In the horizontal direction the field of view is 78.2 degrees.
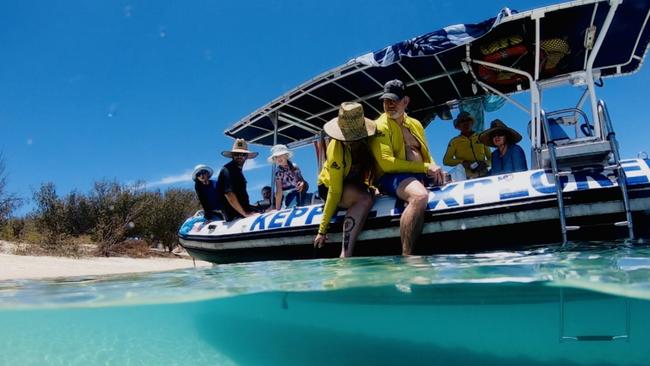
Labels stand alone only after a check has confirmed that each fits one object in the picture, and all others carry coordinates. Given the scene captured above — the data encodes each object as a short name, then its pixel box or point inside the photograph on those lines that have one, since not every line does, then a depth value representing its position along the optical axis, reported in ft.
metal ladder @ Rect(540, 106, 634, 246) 11.10
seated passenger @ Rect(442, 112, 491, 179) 18.74
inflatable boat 11.92
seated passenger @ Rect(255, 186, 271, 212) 24.55
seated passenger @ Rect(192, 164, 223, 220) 22.03
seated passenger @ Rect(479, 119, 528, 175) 16.21
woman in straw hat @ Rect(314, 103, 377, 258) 13.24
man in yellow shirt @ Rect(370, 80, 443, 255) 12.89
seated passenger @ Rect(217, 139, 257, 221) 19.76
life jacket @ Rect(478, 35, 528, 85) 17.38
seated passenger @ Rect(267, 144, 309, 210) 22.49
